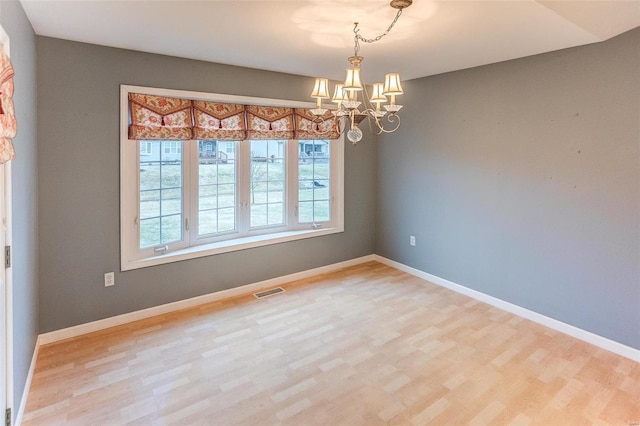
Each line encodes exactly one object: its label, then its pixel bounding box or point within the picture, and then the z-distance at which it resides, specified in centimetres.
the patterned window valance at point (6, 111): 154
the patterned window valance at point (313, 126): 440
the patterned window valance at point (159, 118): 331
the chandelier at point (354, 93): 222
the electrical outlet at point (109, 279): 332
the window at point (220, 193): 346
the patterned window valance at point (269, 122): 403
